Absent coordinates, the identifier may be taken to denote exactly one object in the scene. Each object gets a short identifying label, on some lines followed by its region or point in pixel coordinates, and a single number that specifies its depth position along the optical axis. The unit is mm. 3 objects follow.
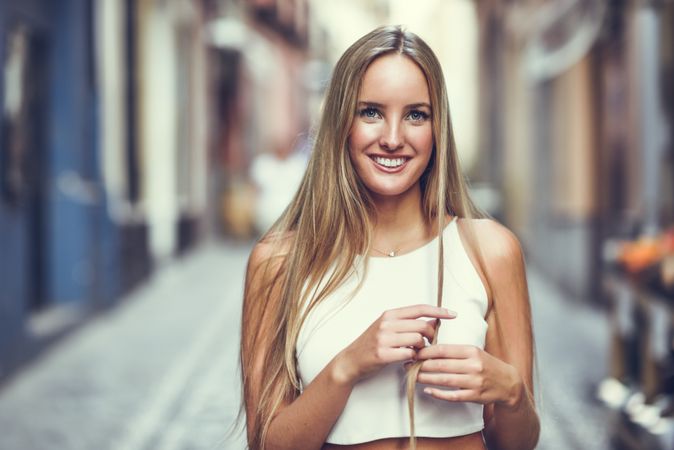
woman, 1979
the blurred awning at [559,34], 11008
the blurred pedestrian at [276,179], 17109
